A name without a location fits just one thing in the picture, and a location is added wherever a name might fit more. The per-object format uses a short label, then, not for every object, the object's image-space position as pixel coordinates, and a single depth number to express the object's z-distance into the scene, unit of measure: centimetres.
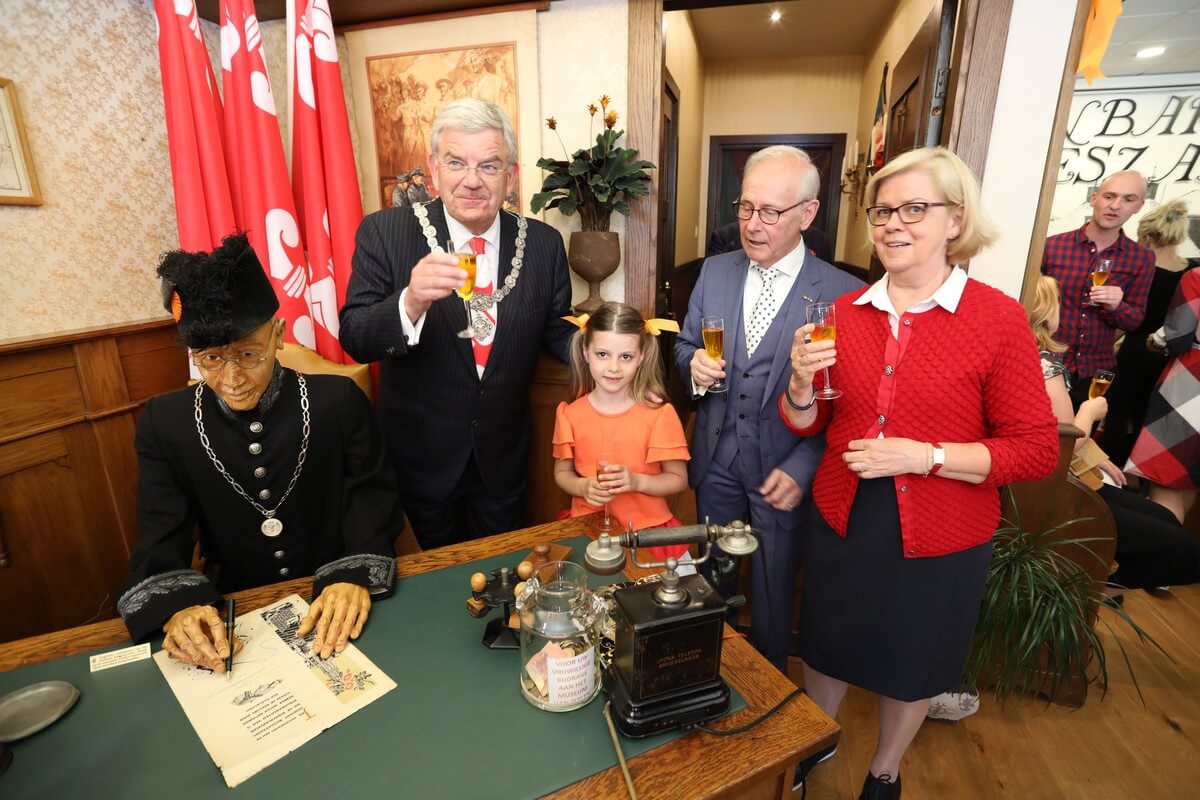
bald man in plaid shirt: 283
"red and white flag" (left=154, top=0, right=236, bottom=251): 222
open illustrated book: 87
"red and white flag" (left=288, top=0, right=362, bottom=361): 241
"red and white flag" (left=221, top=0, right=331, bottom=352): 235
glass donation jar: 93
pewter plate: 90
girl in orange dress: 186
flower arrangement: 241
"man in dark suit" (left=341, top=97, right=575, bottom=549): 176
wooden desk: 83
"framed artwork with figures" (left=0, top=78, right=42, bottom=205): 199
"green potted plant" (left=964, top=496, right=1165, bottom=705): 180
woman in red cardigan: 127
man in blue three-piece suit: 168
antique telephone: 90
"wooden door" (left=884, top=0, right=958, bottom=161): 232
